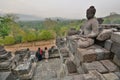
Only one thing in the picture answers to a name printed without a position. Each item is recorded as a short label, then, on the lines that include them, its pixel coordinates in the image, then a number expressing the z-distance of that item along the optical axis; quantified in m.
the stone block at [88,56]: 1.51
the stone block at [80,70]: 1.56
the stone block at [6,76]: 2.63
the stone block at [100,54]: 1.54
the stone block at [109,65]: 1.35
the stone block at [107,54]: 1.56
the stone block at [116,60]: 1.39
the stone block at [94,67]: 1.34
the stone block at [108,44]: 1.54
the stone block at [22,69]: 3.07
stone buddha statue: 1.71
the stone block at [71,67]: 1.83
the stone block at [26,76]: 3.11
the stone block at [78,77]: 1.21
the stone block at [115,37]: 1.39
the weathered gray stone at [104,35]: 1.64
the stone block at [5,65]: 3.37
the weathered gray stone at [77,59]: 1.71
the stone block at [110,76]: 1.19
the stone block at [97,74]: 1.19
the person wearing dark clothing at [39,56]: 5.06
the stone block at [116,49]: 1.38
